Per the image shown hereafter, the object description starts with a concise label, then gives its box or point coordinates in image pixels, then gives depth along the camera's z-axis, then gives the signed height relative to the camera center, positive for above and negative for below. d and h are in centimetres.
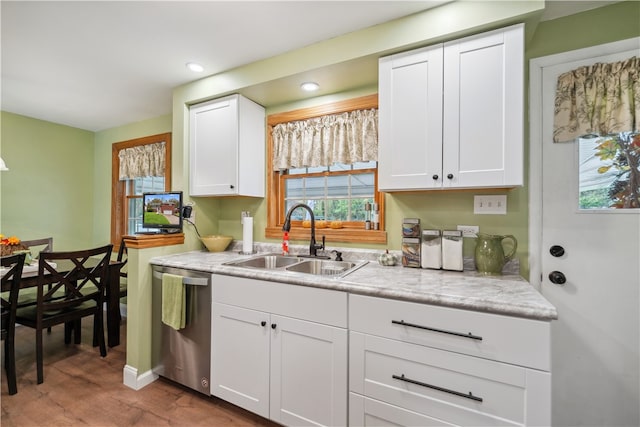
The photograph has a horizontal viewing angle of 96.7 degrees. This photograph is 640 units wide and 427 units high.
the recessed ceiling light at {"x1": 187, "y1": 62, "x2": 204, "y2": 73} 223 +116
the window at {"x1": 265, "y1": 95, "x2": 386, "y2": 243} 224 +17
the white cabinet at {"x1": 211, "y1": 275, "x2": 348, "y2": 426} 148 -79
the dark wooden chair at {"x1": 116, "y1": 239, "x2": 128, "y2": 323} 291 -83
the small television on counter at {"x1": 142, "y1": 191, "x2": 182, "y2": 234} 243 +0
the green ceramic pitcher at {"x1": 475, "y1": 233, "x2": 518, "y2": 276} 166 -24
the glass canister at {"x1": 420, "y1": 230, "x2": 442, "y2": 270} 179 -23
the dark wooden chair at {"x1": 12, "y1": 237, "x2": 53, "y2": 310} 236 -46
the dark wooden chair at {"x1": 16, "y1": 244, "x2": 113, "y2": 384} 213 -74
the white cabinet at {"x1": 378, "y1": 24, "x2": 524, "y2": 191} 149 +56
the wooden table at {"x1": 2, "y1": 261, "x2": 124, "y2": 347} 269 -87
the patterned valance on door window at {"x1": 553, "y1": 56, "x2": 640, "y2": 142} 147 +61
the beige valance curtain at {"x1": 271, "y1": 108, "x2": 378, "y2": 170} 219 +60
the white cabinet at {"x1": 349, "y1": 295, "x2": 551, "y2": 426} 113 -71
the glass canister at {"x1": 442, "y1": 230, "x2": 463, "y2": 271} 173 -23
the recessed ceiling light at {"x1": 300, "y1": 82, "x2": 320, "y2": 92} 219 +99
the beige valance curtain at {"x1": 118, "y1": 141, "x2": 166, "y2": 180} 347 +64
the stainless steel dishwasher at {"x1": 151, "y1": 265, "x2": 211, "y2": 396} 190 -89
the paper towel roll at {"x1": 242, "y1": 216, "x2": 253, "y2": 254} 248 -21
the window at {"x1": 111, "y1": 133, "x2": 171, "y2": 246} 375 +19
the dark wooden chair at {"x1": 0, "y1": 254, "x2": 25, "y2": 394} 196 -75
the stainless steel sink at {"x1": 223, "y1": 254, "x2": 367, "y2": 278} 204 -39
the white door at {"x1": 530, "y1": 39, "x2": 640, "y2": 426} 150 -34
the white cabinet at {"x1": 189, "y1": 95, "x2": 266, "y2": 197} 237 +56
